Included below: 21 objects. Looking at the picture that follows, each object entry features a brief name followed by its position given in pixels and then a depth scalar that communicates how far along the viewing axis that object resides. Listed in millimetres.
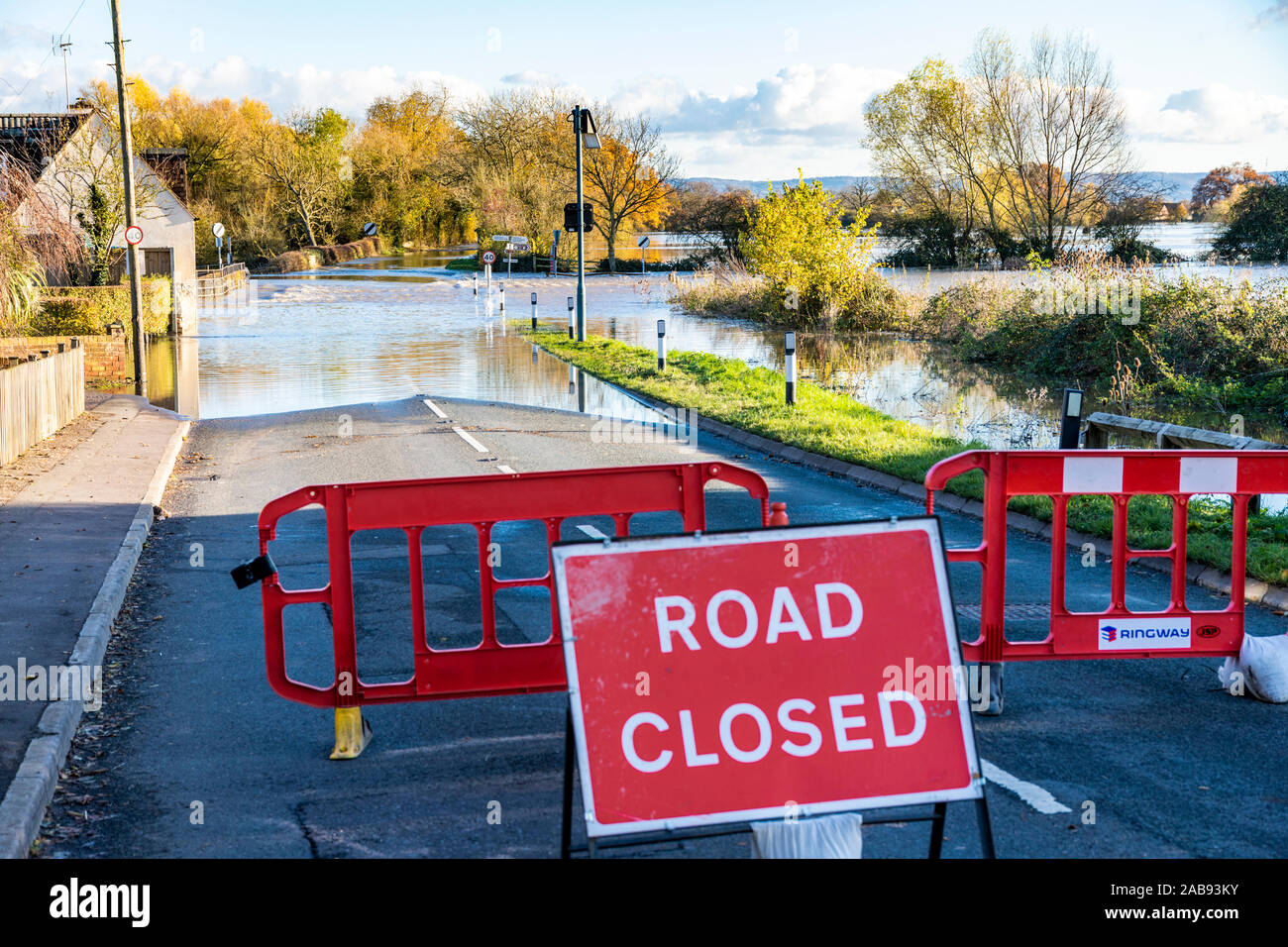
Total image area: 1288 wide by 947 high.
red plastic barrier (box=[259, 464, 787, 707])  5625
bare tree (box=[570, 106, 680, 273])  81562
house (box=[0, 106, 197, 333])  38531
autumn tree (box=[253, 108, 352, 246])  80000
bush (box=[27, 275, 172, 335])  28641
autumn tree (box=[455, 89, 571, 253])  80625
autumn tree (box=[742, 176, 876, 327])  36906
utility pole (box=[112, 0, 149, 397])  22984
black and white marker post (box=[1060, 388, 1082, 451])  11188
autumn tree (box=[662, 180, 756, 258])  70062
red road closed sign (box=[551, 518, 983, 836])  4047
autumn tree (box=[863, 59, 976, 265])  57469
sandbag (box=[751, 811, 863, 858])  4031
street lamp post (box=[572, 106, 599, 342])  30984
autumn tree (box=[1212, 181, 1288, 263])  45812
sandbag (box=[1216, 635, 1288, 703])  6363
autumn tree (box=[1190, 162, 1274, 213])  48312
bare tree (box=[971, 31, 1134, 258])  51938
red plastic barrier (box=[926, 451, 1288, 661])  6047
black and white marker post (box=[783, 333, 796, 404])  18469
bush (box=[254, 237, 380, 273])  73125
